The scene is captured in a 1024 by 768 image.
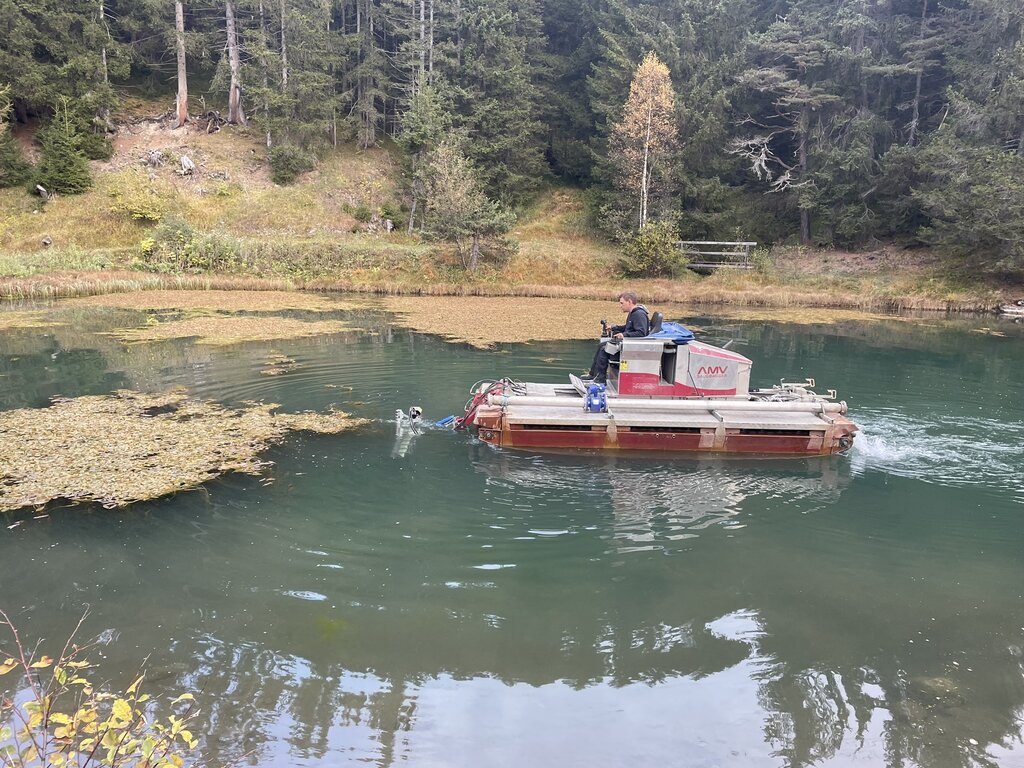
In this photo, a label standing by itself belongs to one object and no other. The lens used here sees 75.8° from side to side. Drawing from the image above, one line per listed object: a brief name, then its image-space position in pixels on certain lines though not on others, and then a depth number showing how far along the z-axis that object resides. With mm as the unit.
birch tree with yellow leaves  31641
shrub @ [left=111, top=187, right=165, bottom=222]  30438
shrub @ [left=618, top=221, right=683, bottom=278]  29391
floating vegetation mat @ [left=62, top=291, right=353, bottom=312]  22036
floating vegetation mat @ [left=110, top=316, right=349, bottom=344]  16656
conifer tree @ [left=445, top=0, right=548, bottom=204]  37375
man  9695
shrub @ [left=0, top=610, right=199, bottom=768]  2506
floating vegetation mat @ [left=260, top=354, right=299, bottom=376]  13383
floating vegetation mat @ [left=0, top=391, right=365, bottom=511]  7535
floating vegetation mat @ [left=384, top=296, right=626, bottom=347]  18719
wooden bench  31141
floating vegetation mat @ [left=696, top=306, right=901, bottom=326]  22781
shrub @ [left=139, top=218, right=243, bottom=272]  28281
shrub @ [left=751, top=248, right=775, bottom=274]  30433
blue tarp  9609
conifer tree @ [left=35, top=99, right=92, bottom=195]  31219
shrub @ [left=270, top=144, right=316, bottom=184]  35188
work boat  9234
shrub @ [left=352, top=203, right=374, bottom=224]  34812
